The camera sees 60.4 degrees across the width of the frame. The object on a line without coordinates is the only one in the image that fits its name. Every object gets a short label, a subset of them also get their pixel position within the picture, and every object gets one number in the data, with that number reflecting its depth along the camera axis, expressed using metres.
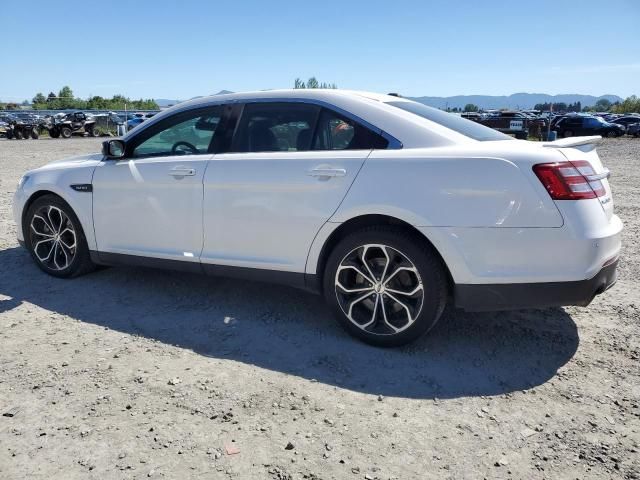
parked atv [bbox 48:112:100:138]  31.22
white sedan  3.07
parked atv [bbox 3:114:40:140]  29.92
